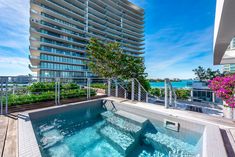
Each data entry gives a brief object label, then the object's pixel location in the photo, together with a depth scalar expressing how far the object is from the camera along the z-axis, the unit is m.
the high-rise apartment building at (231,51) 7.86
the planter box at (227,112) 2.96
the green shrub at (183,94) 15.15
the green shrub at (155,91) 14.99
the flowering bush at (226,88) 2.65
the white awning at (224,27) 2.65
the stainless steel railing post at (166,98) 3.83
